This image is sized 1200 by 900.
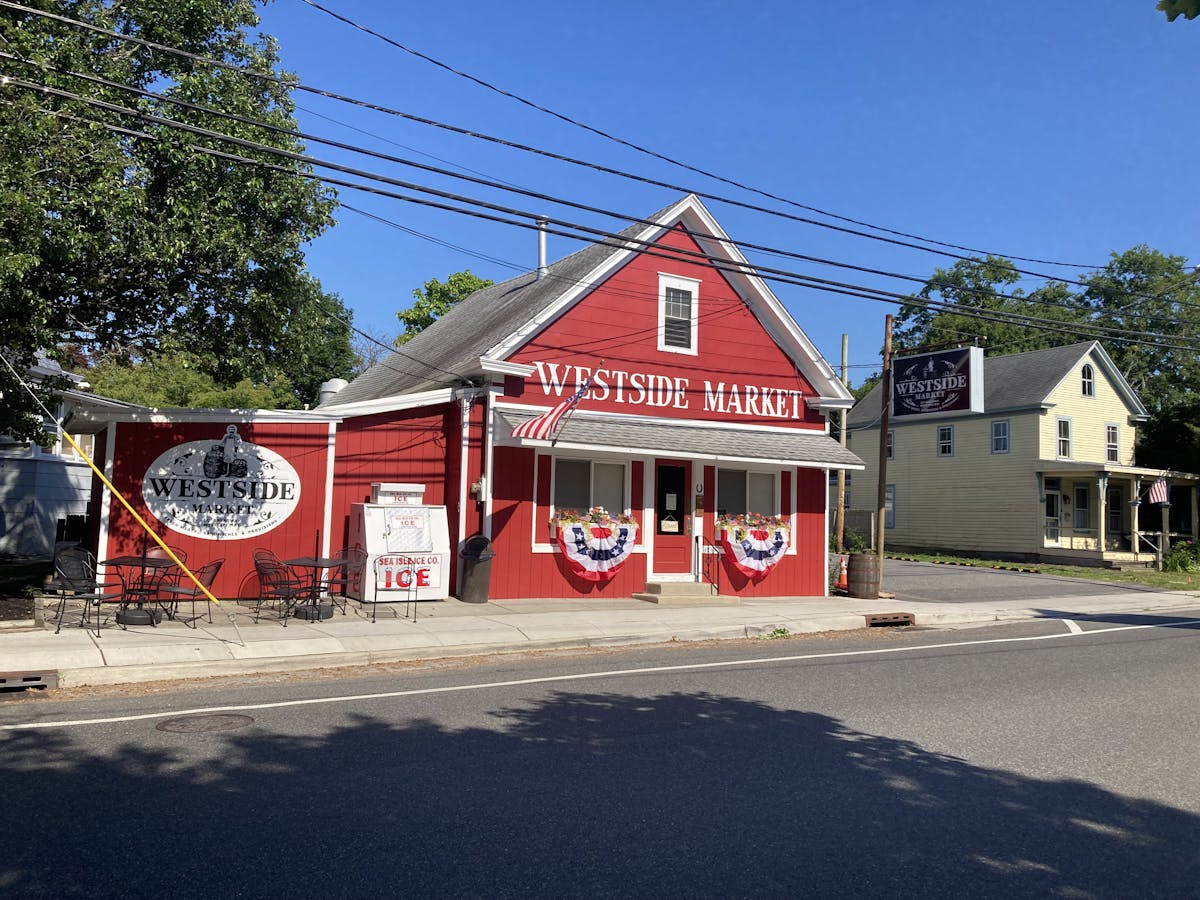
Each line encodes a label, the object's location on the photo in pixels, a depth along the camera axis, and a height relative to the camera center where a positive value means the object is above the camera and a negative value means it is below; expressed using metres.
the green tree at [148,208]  10.16 +3.66
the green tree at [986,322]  54.53 +14.01
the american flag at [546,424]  15.07 +1.64
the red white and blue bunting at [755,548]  18.14 -0.38
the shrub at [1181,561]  29.90 -0.69
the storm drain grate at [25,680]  8.53 -1.61
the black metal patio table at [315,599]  12.81 -1.17
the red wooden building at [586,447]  14.67 +1.30
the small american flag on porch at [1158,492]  30.14 +1.56
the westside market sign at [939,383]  19.16 +3.26
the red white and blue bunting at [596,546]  16.61 -0.40
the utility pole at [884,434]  19.89 +2.16
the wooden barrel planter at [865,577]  19.47 -0.97
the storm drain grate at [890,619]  16.27 -1.55
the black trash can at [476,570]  15.46 -0.82
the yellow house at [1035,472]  32.59 +2.31
